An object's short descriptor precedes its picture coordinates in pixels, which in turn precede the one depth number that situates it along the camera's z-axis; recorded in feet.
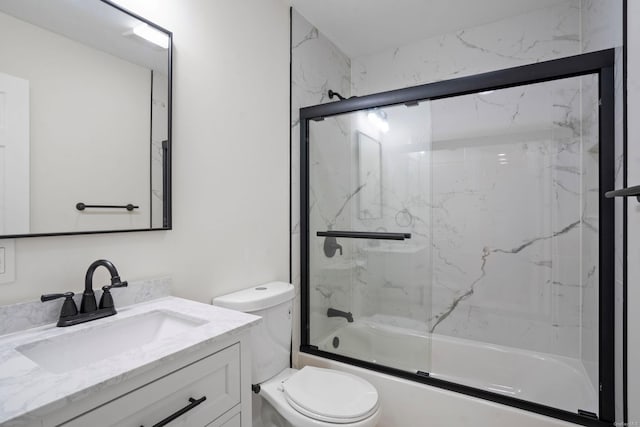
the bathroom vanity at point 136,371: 2.00
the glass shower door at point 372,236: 6.27
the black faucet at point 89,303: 3.13
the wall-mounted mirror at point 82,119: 3.01
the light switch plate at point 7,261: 2.94
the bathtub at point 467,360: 5.82
